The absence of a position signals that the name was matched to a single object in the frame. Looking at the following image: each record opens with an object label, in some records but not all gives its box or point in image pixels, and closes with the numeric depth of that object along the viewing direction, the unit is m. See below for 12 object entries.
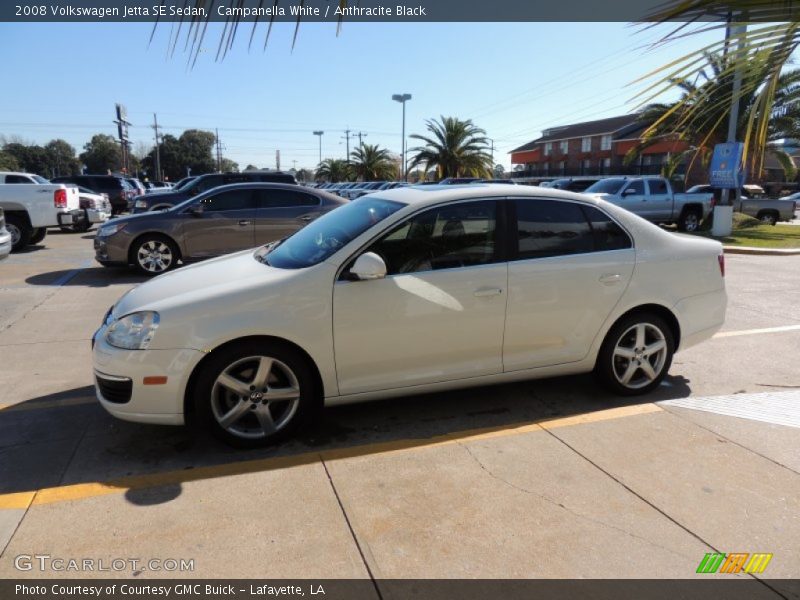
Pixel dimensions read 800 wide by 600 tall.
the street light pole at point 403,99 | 43.47
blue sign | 17.24
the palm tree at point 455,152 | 41.12
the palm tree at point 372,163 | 55.97
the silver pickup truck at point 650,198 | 18.05
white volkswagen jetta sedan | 3.38
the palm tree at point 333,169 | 68.94
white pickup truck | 12.12
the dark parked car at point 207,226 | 9.48
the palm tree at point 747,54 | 2.22
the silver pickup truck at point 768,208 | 25.44
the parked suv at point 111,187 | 23.56
